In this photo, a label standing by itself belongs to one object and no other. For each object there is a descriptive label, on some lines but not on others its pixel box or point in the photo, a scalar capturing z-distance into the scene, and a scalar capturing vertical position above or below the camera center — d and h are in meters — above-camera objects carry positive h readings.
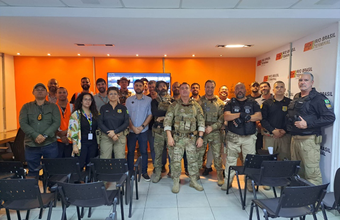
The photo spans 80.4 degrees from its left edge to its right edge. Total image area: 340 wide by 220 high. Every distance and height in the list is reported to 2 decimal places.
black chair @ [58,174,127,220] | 1.95 -0.97
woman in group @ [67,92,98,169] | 3.19 -0.52
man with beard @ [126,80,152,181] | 3.86 -0.45
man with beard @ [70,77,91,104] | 4.26 +0.26
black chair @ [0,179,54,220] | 2.00 -0.99
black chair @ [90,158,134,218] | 2.65 -0.98
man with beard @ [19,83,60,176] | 3.13 -0.45
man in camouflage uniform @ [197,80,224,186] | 3.79 -0.54
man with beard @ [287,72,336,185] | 3.02 -0.40
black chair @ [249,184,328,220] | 1.82 -1.00
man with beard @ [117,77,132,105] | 4.76 +0.13
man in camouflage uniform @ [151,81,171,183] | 3.83 -0.60
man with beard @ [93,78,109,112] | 4.18 +0.02
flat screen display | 6.88 +0.68
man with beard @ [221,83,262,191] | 3.37 -0.49
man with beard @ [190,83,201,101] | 4.39 +0.11
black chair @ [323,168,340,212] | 2.06 -1.11
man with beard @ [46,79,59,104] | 4.38 +0.14
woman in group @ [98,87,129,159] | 3.36 -0.49
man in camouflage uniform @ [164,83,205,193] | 3.45 -0.61
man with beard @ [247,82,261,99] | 4.77 +0.13
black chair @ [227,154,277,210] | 2.94 -1.01
